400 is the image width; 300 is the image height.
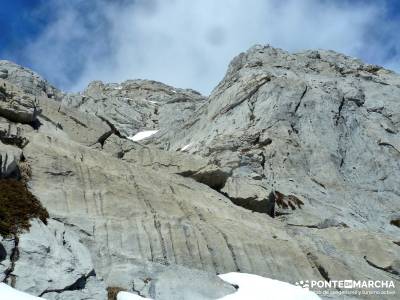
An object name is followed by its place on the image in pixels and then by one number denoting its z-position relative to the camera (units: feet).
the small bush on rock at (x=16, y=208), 71.00
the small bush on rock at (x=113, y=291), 67.87
